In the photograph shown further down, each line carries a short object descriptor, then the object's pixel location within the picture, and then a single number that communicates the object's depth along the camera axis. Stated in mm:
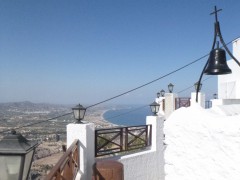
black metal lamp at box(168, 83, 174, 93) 17545
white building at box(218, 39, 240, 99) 14406
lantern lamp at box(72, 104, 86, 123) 6645
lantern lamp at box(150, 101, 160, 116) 9445
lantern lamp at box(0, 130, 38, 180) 2031
